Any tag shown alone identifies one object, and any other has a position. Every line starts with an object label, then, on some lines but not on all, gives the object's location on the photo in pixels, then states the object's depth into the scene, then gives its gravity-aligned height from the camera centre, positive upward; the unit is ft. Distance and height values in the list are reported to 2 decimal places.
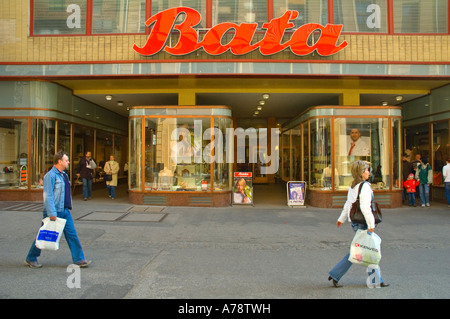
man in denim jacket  15.89 -1.80
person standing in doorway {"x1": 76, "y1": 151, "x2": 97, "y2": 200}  38.77 -0.57
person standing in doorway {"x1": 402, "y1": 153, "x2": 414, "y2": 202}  37.73 -0.44
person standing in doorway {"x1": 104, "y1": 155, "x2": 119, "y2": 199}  40.32 -0.75
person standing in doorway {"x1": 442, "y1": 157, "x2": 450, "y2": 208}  35.43 -1.44
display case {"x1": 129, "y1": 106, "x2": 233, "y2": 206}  36.11 +1.20
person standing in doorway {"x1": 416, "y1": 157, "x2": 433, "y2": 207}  36.70 -1.69
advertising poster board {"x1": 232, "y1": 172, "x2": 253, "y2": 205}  36.96 -2.65
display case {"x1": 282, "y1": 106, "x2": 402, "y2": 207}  36.13 +1.76
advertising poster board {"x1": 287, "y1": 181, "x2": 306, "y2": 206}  36.24 -3.32
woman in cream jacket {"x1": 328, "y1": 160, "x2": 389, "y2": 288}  13.69 -1.77
